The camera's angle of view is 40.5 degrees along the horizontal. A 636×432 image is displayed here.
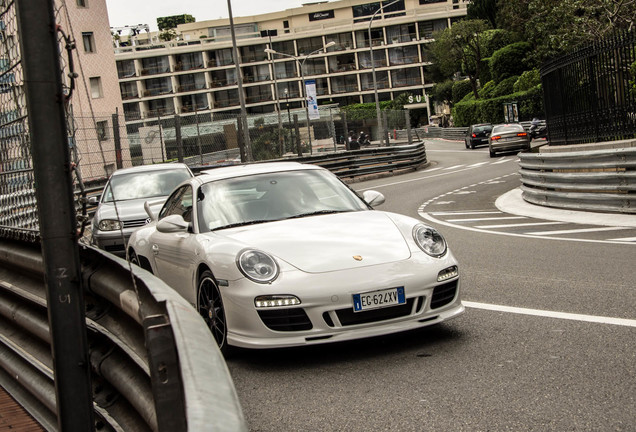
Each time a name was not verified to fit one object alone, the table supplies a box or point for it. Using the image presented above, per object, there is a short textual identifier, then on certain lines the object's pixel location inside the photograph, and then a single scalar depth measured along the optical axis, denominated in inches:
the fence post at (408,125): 1550.2
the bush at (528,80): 2410.2
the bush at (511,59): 2679.6
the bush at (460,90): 3282.5
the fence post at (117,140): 865.5
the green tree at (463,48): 3043.8
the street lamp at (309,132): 1254.9
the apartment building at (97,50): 1994.3
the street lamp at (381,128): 1487.6
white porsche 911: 215.9
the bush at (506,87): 2583.7
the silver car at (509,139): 1545.3
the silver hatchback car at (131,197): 506.3
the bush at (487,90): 2748.0
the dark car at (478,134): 2017.7
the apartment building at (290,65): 4028.1
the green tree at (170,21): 6053.2
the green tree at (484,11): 3270.2
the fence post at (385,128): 1448.1
